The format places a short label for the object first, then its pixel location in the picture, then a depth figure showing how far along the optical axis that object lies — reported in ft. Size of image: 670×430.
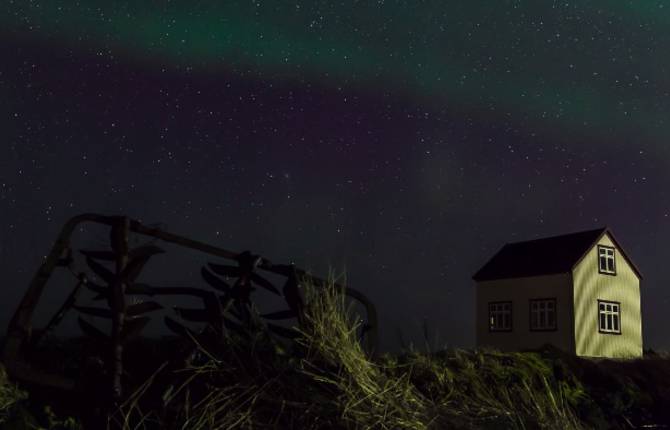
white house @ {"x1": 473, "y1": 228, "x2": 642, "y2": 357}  80.02
